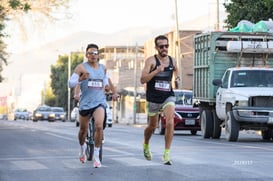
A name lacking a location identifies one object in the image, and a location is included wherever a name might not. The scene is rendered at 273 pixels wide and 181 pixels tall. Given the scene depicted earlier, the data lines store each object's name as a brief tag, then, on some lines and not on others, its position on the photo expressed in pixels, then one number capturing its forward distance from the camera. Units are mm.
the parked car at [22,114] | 95344
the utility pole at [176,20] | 57438
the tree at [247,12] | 40438
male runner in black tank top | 14258
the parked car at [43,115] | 70750
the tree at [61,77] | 125625
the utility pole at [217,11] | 49100
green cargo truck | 23297
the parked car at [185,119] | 30156
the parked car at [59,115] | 71438
